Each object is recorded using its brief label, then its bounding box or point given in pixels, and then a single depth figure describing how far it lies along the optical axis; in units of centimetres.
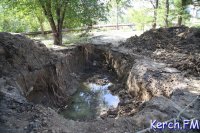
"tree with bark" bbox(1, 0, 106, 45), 897
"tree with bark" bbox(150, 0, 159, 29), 1227
